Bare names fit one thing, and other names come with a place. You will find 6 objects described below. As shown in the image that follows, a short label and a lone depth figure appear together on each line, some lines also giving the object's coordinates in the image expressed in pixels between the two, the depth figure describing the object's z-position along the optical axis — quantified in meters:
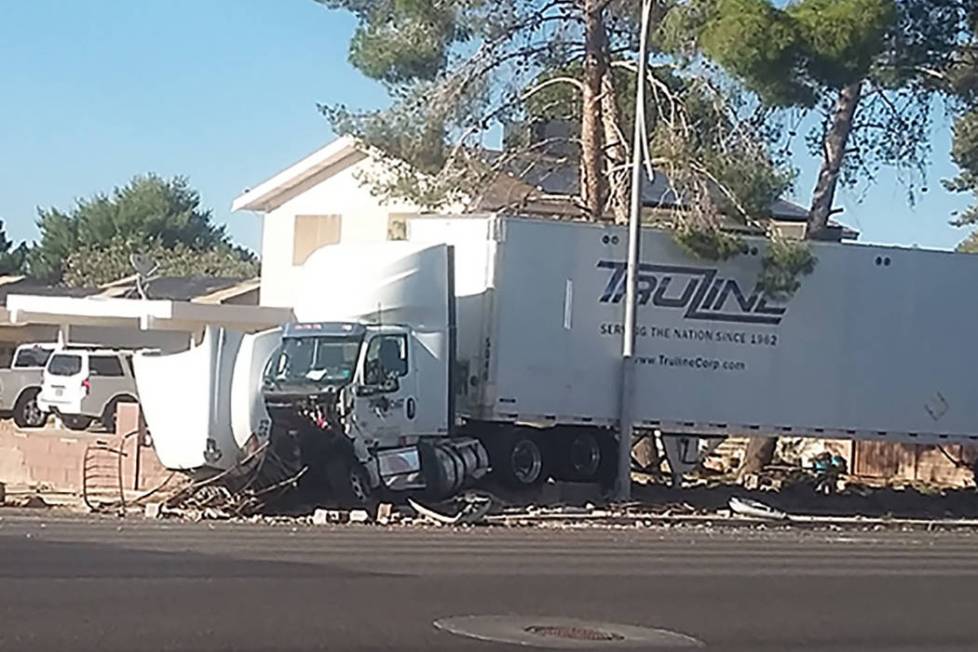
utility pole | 28.25
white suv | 39.84
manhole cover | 11.55
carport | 44.09
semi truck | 25.91
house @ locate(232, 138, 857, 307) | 45.94
